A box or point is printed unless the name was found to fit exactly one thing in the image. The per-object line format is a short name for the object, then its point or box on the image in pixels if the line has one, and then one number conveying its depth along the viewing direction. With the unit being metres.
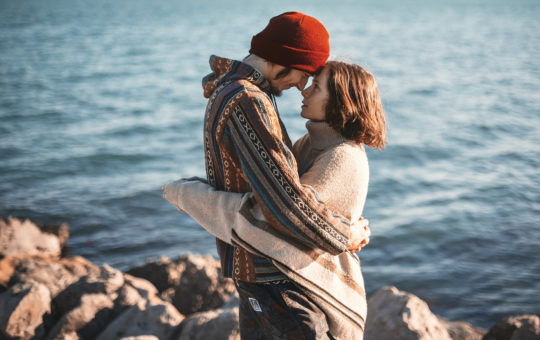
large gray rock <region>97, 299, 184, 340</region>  4.12
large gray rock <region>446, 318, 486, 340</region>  4.86
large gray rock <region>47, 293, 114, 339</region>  4.21
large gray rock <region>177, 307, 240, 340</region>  3.93
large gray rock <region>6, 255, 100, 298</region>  4.96
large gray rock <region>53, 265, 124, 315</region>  4.55
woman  2.26
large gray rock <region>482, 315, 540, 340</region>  4.14
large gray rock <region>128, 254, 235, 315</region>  5.21
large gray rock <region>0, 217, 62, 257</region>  6.02
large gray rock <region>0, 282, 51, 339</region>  4.18
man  2.14
